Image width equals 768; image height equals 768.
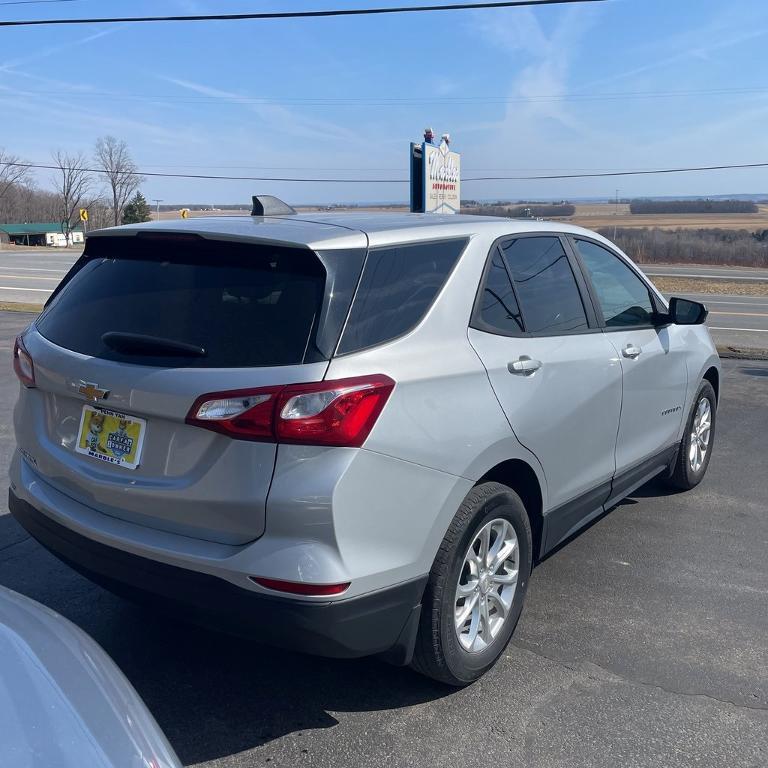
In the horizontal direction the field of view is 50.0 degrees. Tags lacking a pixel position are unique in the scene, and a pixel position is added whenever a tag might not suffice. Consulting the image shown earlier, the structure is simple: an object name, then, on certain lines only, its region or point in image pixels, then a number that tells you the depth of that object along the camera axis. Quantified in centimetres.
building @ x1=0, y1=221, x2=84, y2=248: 7406
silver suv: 260
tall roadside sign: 1739
